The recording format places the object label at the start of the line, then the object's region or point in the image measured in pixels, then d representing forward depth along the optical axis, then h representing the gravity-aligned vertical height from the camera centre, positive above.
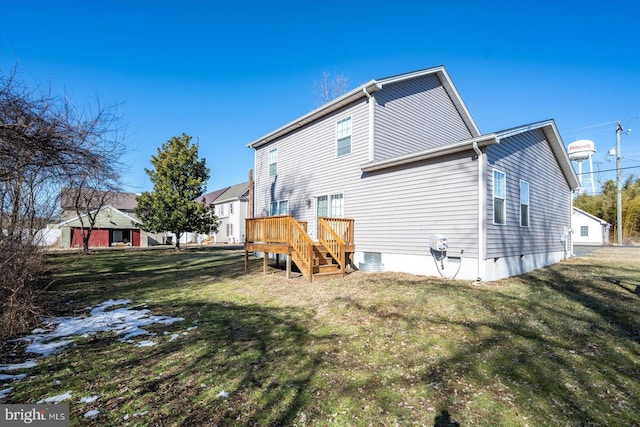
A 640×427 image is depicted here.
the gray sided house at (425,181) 8.03 +1.40
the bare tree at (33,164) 4.19 +0.96
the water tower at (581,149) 31.77 +7.72
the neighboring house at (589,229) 28.73 -0.61
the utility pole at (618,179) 24.72 +3.65
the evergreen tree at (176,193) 21.52 +2.17
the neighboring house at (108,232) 29.00 -0.95
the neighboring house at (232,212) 33.34 +1.28
